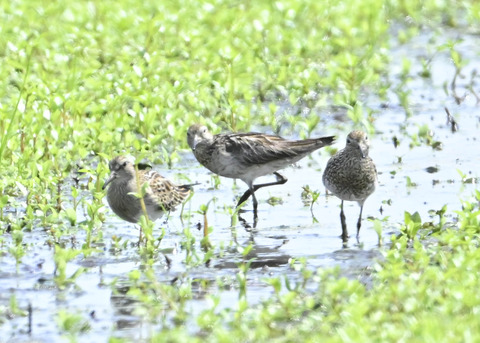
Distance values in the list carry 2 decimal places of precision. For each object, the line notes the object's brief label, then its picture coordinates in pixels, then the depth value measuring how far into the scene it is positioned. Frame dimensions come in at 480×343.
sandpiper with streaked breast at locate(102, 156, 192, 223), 19.22
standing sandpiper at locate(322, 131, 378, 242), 19.73
